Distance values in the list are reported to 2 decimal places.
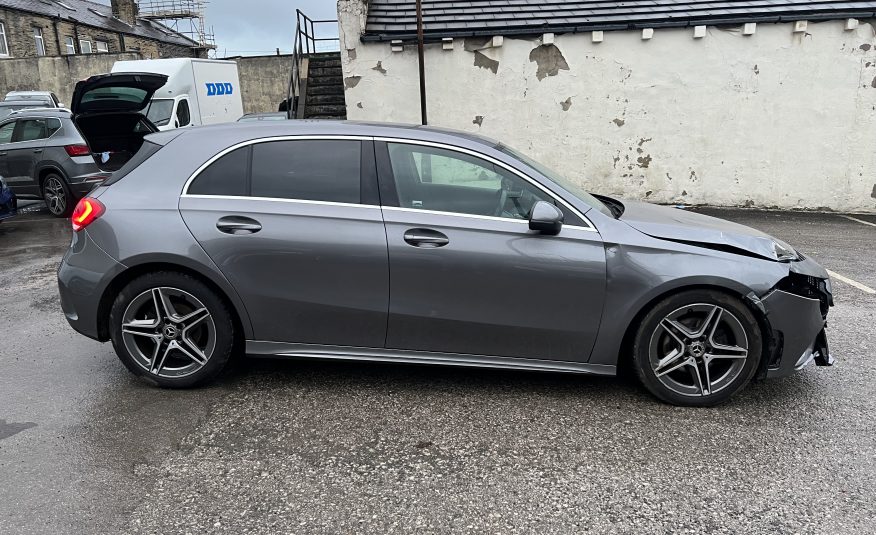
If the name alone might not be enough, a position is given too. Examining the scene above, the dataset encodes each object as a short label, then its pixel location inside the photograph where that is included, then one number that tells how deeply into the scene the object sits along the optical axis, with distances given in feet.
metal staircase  43.04
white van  47.91
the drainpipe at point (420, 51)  33.53
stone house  94.02
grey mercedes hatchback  11.51
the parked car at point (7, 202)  28.50
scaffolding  138.31
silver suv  33.47
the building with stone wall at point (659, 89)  33.99
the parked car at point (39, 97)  63.27
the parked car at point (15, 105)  52.93
